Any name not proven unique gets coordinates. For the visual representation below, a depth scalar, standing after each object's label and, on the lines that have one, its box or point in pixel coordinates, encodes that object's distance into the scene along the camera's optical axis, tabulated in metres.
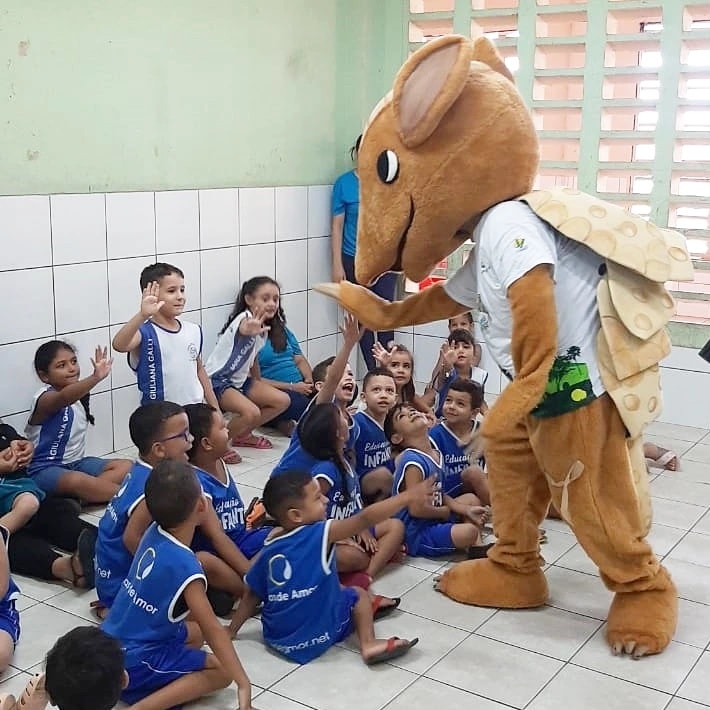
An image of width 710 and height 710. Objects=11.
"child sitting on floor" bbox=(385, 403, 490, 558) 2.77
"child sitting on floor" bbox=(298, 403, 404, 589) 2.54
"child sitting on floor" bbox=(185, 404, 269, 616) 2.39
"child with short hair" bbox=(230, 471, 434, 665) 2.17
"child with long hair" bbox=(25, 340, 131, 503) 3.03
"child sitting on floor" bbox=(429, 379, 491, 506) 3.01
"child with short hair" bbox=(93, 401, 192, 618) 2.28
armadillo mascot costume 2.09
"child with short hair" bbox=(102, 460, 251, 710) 1.95
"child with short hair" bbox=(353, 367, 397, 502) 2.95
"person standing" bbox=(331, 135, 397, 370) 4.64
